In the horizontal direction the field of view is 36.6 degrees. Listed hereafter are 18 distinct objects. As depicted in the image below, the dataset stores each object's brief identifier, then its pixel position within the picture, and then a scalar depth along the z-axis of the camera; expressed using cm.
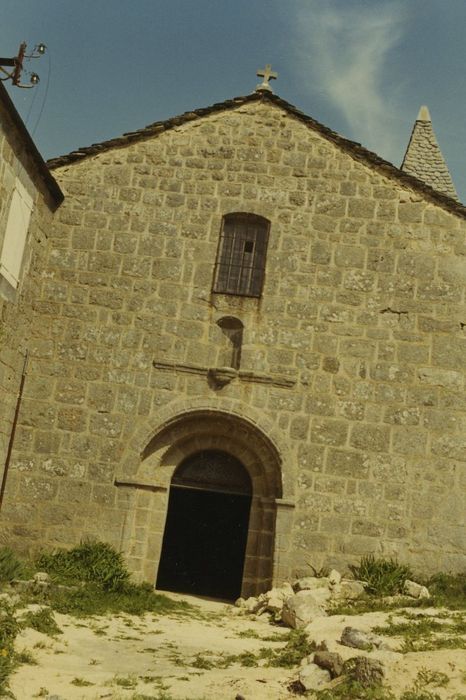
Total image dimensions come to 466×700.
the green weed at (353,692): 504
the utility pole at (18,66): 1009
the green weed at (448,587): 916
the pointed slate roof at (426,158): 1642
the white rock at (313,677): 547
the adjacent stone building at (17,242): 944
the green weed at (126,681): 549
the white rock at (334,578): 954
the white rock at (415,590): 923
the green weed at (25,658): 584
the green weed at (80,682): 545
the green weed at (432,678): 517
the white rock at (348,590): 920
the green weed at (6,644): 524
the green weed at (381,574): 940
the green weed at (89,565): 926
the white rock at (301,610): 820
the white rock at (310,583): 937
